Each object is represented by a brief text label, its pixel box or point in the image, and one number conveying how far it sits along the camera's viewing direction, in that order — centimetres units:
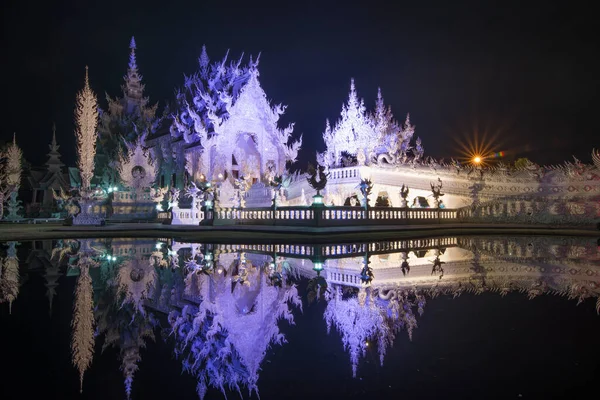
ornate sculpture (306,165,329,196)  1956
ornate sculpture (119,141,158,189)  3650
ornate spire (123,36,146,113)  5028
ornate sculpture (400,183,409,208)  2429
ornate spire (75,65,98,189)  3008
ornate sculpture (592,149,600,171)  2631
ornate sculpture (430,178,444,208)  2712
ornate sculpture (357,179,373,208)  2180
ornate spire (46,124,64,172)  5027
